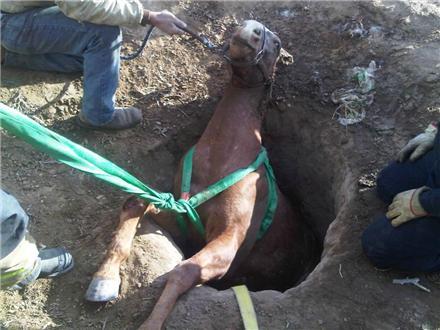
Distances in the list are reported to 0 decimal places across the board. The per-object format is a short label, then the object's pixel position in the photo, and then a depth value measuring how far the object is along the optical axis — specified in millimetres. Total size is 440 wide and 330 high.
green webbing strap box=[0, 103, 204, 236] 3162
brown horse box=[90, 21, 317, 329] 3729
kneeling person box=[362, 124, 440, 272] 3561
